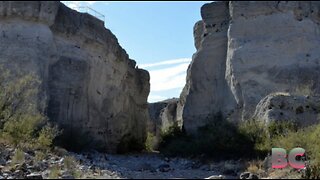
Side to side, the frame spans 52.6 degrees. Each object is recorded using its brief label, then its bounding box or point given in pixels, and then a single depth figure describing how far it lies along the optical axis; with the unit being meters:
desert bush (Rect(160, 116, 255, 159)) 11.78
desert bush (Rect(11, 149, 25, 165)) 8.05
